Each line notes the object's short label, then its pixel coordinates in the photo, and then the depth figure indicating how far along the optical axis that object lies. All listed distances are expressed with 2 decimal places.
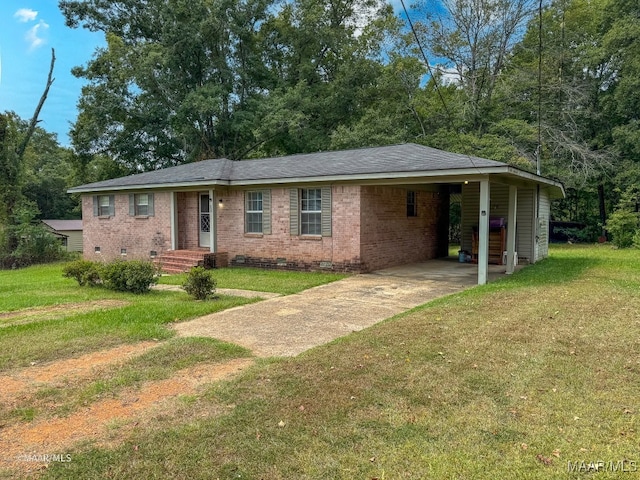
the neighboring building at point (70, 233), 28.75
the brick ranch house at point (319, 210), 10.91
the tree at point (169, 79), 24.69
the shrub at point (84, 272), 9.81
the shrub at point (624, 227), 18.03
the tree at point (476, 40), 22.66
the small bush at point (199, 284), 7.93
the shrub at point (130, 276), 8.90
